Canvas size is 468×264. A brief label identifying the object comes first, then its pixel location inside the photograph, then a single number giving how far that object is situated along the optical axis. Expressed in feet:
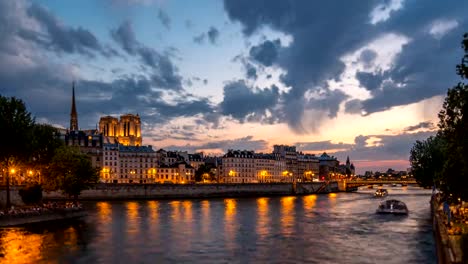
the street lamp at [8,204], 199.60
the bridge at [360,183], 507.92
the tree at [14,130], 197.36
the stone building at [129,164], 598.75
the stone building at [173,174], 635.66
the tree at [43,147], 236.63
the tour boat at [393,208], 236.38
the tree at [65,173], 237.45
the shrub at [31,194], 224.94
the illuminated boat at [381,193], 445.62
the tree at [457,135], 69.50
